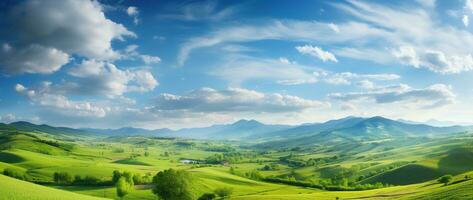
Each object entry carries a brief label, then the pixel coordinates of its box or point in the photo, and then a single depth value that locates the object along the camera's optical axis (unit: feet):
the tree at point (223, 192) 547.16
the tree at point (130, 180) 613.93
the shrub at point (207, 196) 510.99
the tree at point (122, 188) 526.98
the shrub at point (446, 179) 345.94
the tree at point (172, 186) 424.87
